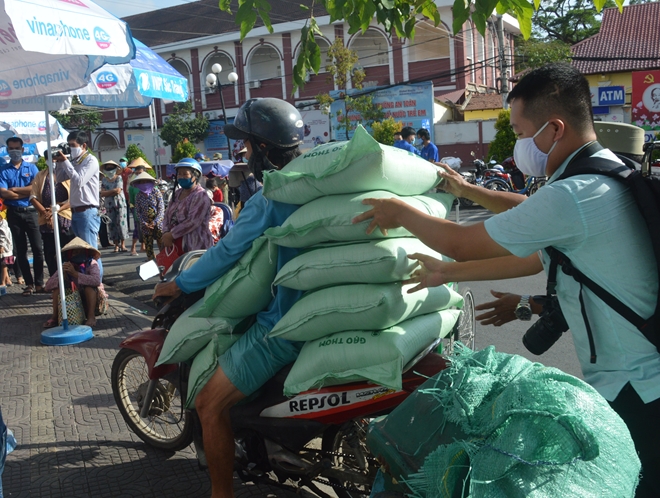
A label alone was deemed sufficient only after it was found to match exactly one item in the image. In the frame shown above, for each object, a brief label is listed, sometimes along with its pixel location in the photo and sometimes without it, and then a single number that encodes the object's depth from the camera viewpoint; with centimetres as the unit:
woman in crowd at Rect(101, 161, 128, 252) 1356
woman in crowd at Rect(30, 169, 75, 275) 838
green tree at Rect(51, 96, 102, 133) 4750
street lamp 2545
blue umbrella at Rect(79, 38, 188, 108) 775
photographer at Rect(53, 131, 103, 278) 805
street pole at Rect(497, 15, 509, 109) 2465
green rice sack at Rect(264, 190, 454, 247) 270
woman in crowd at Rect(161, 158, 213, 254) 702
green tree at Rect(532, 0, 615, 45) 4669
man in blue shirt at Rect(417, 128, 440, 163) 1276
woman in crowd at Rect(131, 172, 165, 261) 925
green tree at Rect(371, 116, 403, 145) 2653
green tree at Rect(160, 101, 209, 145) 4516
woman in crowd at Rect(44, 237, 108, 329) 721
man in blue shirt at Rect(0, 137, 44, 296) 918
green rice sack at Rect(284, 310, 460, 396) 263
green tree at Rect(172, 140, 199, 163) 3296
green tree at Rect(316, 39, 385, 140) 2956
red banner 2120
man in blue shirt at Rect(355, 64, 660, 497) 197
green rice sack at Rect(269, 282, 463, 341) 267
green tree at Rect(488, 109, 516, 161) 2188
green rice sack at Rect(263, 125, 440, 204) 266
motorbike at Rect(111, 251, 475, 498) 289
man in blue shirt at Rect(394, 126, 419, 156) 1171
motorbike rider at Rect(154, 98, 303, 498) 305
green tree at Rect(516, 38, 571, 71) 3403
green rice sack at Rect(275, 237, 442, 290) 266
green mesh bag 161
